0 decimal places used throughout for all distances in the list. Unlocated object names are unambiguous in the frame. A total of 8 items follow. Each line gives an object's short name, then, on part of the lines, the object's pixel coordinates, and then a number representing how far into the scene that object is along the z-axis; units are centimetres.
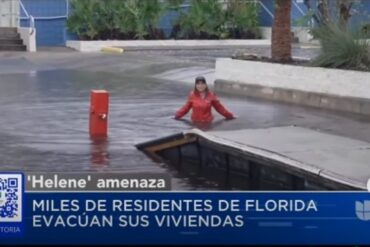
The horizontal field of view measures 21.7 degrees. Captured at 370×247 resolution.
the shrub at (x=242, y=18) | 3547
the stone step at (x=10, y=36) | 3206
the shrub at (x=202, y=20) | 3447
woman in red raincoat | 1409
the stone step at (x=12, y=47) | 3141
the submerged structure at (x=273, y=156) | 855
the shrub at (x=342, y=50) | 1678
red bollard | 1249
